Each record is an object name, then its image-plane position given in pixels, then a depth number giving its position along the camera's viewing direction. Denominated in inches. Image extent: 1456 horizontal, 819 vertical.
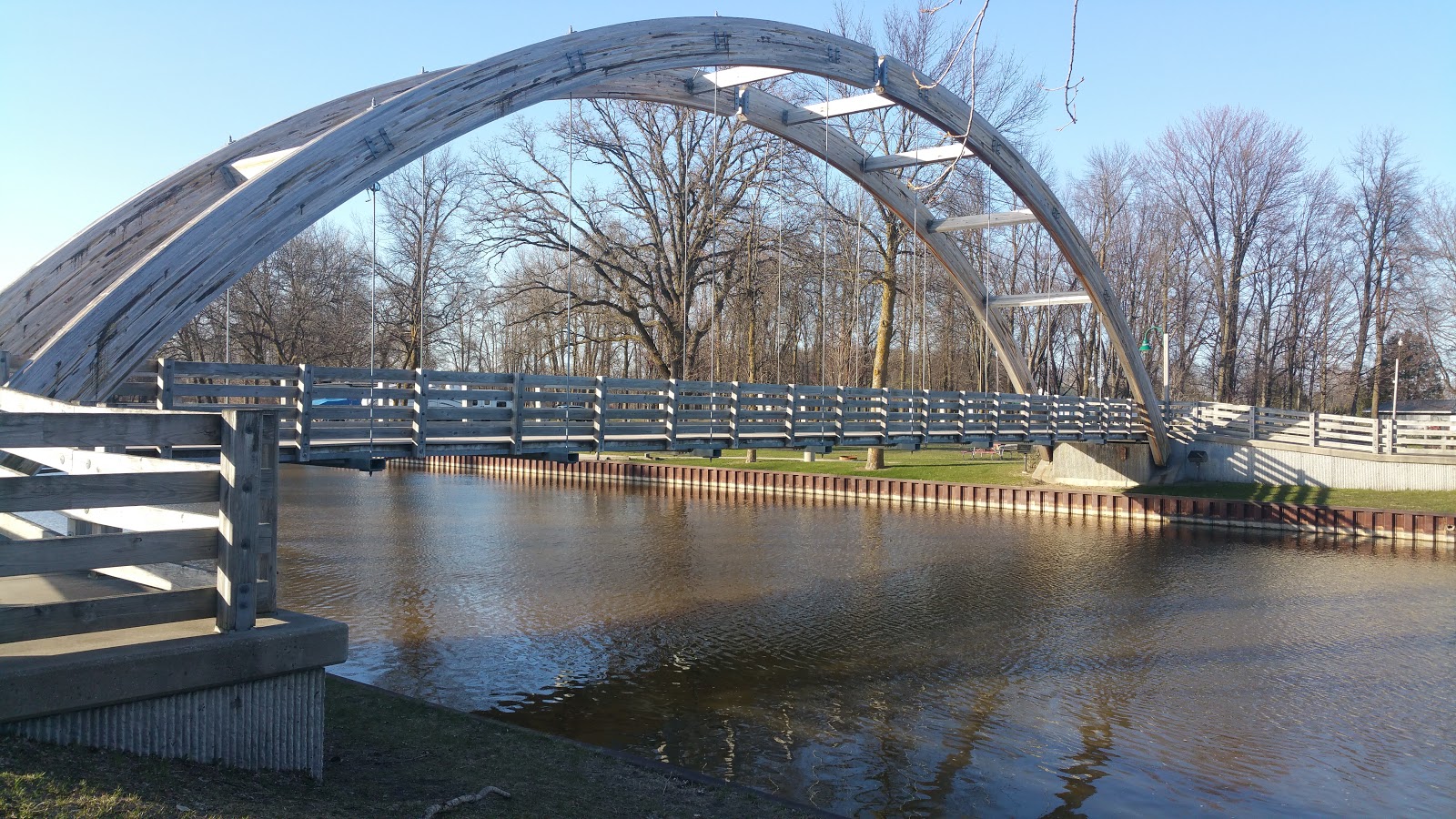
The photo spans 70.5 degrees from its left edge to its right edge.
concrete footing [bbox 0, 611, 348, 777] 177.0
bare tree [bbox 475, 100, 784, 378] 1219.2
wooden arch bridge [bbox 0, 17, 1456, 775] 190.2
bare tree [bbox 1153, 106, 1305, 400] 1835.6
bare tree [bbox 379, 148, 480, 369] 1039.6
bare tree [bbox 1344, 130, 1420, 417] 1807.3
